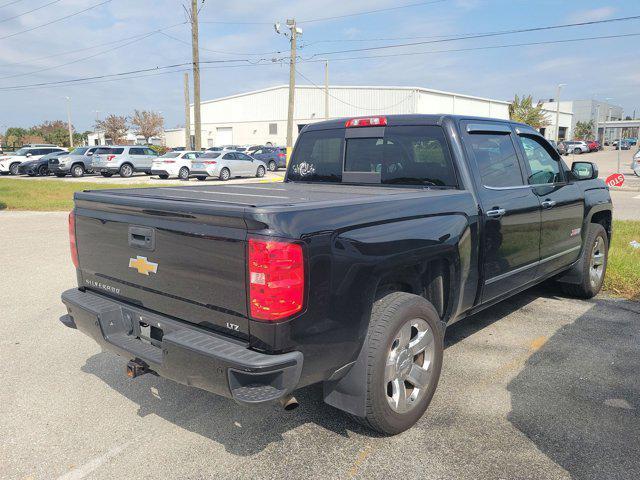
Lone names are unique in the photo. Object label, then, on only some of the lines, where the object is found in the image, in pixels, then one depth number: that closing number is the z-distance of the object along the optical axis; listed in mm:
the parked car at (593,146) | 65025
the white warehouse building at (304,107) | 53875
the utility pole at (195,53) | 28500
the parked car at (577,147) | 60812
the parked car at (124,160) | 28609
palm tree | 55156
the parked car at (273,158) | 36781
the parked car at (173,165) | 26938
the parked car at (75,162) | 29625
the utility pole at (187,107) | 41509
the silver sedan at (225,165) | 26516
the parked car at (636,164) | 26469
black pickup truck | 2531
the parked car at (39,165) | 30438
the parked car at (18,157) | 32562
